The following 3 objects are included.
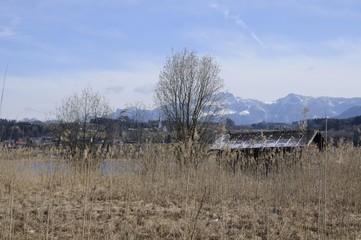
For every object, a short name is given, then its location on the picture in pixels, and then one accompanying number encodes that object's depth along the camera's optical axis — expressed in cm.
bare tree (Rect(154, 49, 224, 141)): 2973
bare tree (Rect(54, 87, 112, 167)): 3133
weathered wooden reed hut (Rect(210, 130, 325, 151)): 2223
